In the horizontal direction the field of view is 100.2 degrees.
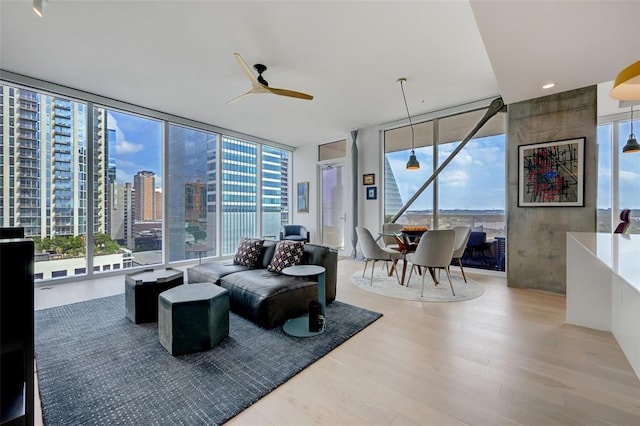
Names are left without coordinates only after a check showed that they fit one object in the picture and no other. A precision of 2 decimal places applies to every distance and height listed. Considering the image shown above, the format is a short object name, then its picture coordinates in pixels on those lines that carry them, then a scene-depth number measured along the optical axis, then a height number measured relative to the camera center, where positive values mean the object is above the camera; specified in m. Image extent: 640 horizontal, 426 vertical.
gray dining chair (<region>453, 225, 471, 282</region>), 4.00 -0.45
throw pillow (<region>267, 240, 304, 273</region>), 3.16 -0.55
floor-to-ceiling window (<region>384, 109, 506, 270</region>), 4.54 +0.59
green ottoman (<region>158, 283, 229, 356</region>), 2.04 -0.87
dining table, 4.06 -0.53
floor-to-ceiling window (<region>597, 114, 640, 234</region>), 4.63 +0.64
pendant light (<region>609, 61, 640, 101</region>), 1.44 +0.78
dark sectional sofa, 2.54 -0.79
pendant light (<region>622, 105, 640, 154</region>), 4.21 +1.03
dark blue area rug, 1.49 -1.11
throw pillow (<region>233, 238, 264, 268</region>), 3.49 -0.56
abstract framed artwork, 3.52 +0.51
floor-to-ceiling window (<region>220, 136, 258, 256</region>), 6.14 +0.46
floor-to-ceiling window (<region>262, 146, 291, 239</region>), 7.04 +0.57
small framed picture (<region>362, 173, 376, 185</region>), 5.97 +0.71
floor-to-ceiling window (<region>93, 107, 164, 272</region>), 4.41 +0.37
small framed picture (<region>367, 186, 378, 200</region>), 5.93 +0.40
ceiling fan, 3.06 +1.46
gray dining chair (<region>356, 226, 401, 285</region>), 4.02 -0.62
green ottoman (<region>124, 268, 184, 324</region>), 2.62 -0.84
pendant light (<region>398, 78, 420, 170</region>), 4.61 +0.83
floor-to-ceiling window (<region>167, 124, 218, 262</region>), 5.28 +0.38
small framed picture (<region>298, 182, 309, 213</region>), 7.35 +0.37
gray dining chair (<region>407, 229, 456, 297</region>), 3.32 -0.49
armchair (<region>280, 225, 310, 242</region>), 6.60 -0.54
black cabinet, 0.82 -0.32
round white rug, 3.36 -1.08
